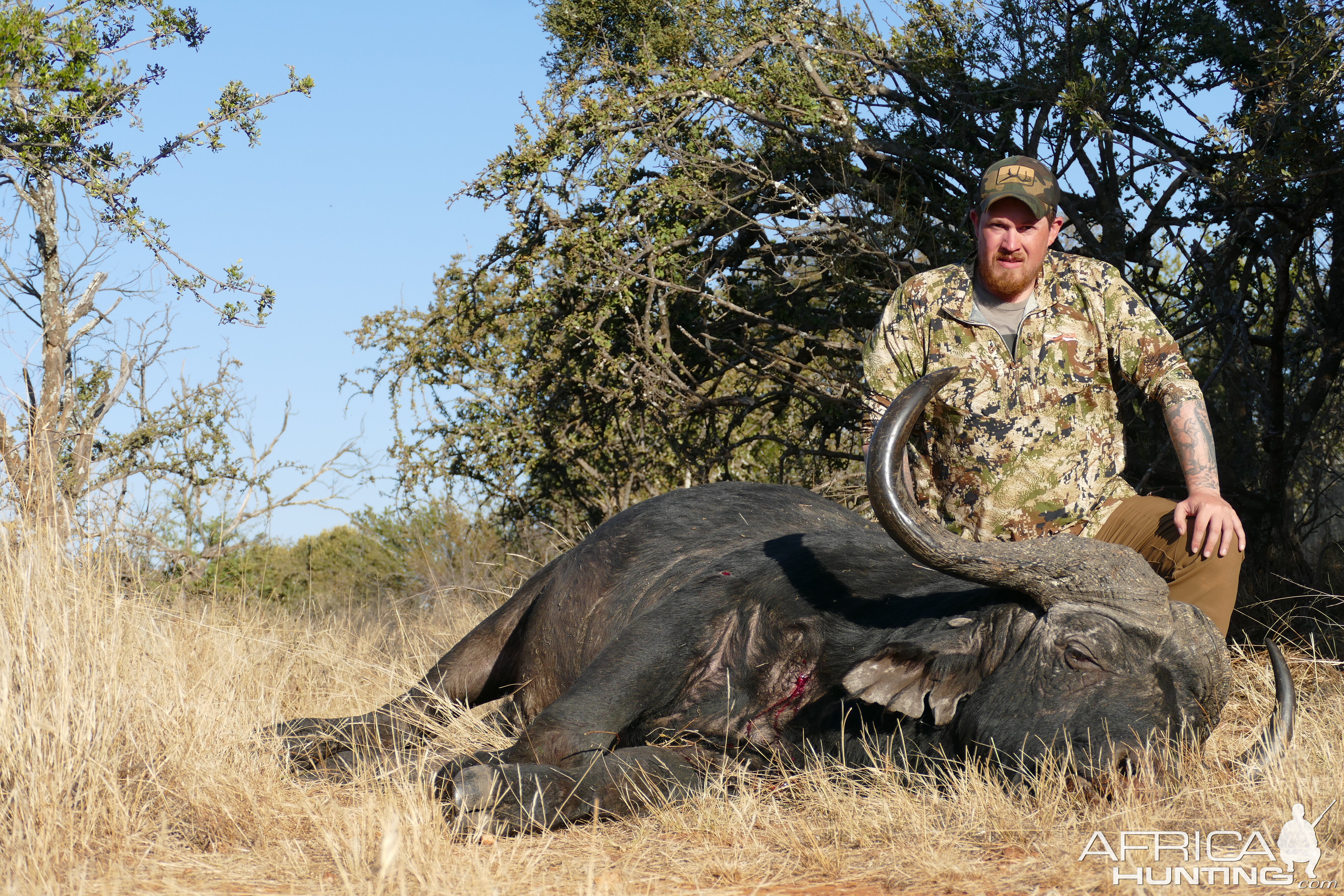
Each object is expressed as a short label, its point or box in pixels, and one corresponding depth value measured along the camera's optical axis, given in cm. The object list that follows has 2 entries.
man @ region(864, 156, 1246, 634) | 453
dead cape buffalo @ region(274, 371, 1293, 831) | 356
